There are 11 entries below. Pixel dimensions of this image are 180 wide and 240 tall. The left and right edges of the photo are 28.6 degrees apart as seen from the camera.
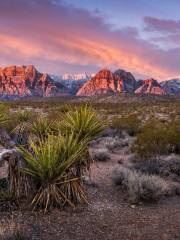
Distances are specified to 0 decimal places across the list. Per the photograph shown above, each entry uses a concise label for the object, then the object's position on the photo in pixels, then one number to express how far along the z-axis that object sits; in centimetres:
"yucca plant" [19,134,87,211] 685
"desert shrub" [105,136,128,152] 1526
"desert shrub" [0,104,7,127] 944
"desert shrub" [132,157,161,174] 1023
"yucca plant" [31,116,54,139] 920
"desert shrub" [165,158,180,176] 1068
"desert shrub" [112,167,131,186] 906
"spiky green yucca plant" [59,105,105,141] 824
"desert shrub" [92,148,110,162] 1264
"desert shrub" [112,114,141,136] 1988
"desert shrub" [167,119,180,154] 1356
